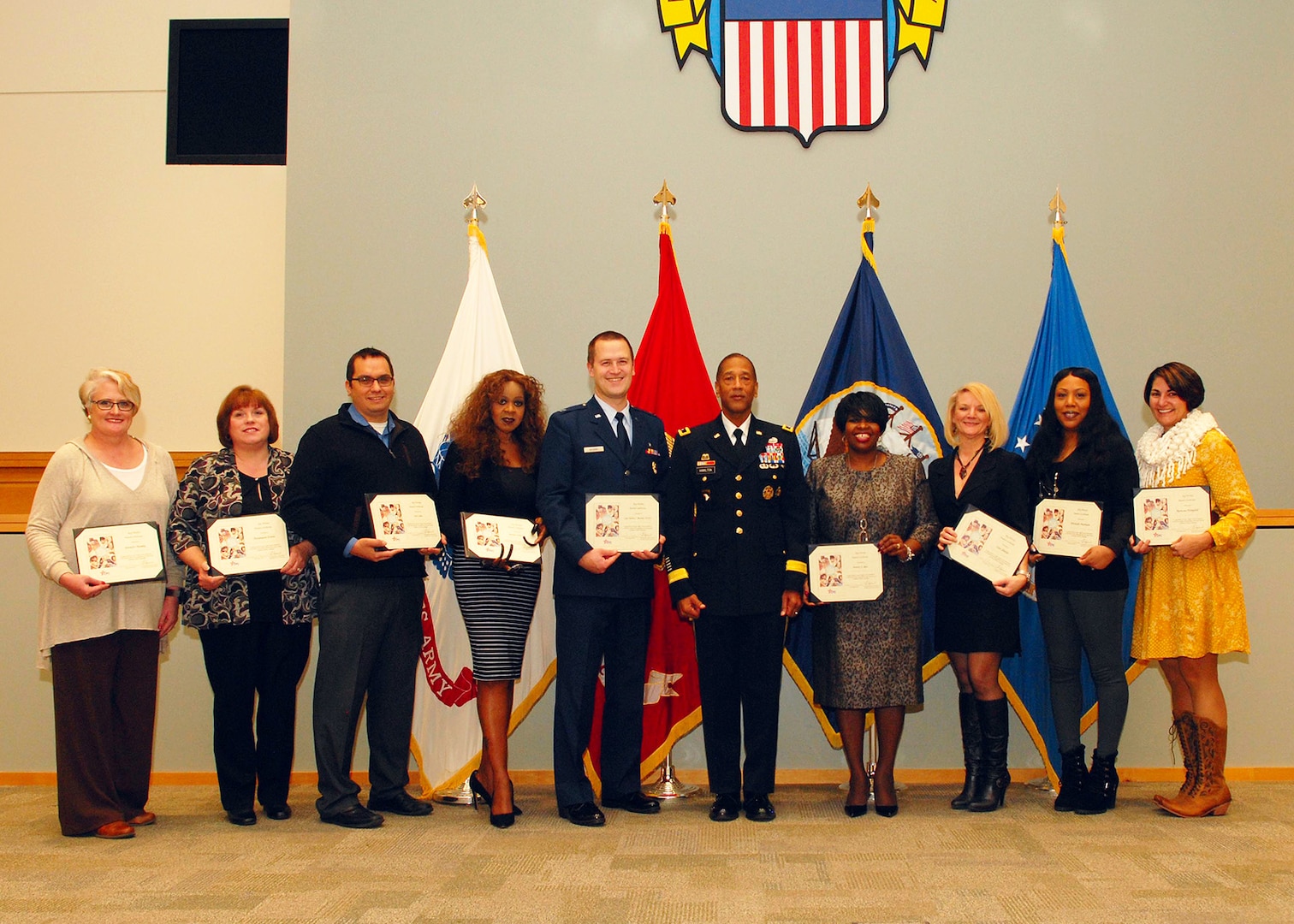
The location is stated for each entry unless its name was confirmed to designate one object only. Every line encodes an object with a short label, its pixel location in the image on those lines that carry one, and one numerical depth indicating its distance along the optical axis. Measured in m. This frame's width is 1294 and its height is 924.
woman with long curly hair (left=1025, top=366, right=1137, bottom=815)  3.66
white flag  4.12
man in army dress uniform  3.54
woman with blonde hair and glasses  3.47
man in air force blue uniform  3.55
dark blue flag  4.22
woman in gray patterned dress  3.62
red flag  4.13
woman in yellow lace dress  3.59
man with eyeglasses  3.54
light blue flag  4.18
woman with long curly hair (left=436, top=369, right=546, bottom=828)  3.56
